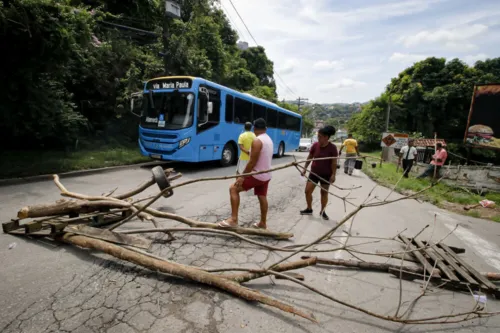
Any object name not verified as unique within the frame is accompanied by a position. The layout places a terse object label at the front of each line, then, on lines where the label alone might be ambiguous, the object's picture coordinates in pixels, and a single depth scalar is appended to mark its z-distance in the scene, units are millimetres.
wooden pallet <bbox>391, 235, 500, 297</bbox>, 2863
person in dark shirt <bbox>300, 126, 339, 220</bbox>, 4865
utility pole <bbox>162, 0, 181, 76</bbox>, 14664
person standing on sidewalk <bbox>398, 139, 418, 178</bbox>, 10609
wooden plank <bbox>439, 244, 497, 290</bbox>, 2855
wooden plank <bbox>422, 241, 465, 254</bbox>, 3771
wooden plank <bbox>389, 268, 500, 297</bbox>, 2841
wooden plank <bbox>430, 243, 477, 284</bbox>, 2932
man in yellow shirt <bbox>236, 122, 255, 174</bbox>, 6203
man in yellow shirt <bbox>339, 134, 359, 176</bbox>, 9725
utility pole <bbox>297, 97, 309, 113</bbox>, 56041
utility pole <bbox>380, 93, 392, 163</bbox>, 18112
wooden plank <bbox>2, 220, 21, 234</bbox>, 3549
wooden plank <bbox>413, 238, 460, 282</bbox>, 2920
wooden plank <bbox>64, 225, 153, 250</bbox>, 3137
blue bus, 8812
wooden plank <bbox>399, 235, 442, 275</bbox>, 3071
